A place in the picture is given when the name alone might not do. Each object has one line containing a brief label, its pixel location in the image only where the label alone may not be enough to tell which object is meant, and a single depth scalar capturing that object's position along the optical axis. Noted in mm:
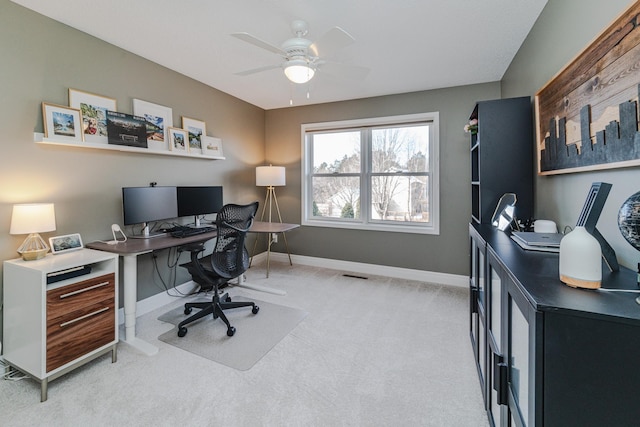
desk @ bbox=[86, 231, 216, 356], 2268
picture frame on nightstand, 2186
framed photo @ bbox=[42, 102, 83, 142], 2213
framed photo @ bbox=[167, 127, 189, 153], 3172
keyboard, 2883
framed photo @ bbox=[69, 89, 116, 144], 2406
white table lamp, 1946
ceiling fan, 1916
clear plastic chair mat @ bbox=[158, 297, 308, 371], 2214
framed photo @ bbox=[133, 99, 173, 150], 2900
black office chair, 2486
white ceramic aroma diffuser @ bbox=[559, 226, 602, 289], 863
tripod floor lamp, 4293
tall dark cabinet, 2201
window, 3961
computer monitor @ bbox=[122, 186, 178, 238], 2623
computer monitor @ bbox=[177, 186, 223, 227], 3219
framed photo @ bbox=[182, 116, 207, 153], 3381
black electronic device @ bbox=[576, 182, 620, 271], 958
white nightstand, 1790
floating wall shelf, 2180
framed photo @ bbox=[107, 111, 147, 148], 2600
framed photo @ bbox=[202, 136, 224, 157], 3594
